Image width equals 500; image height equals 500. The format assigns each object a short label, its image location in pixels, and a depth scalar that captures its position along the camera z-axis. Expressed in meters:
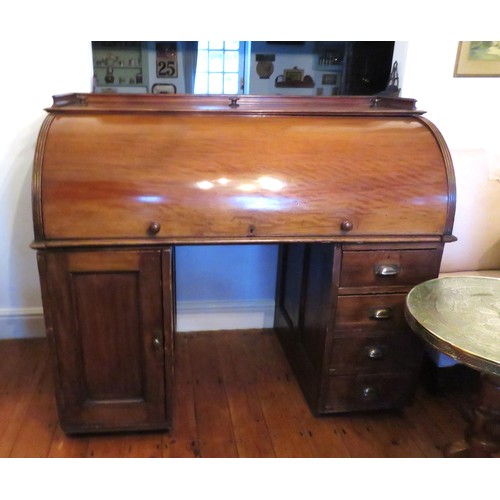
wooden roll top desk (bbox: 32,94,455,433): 1.35
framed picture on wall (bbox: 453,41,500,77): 1.93
